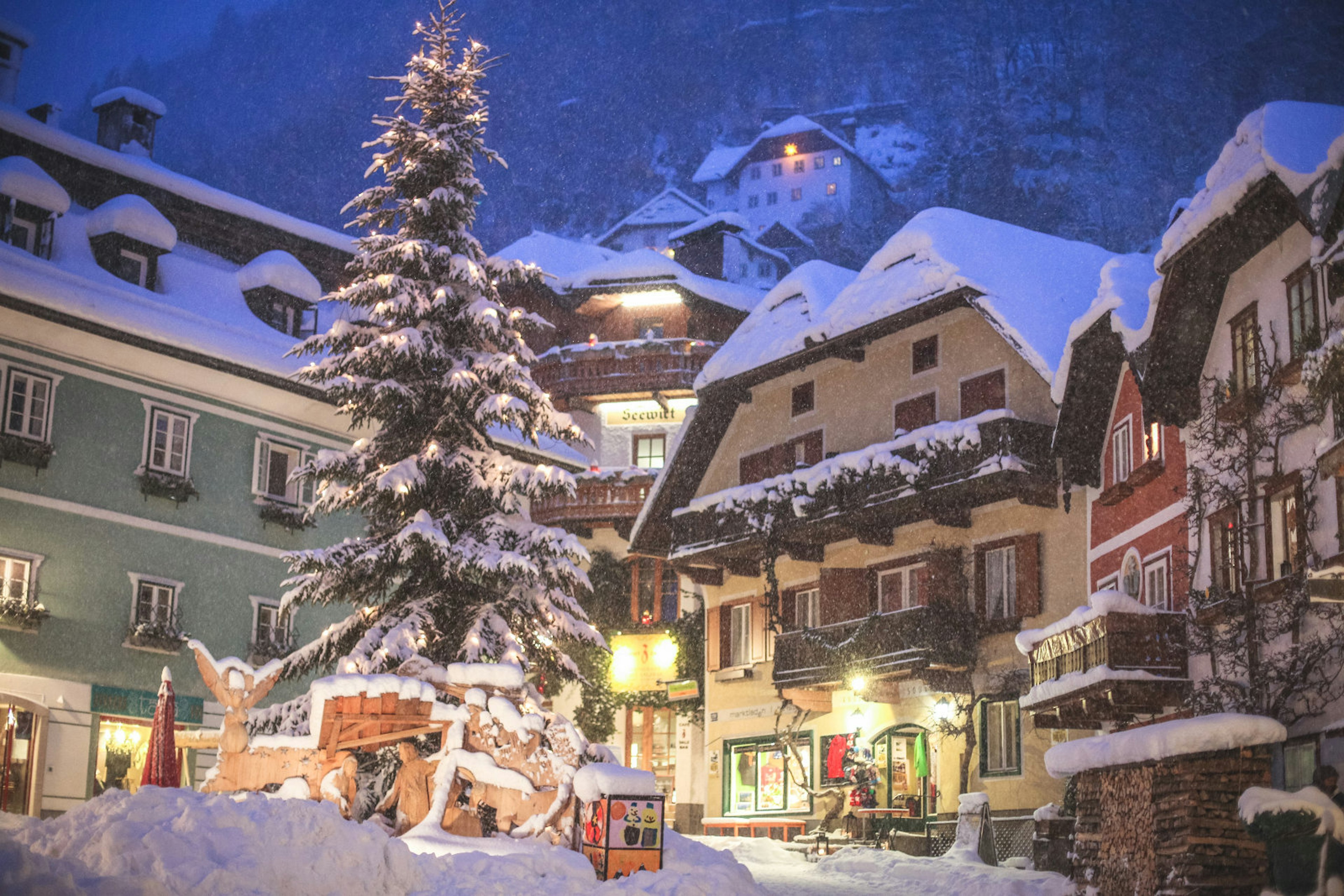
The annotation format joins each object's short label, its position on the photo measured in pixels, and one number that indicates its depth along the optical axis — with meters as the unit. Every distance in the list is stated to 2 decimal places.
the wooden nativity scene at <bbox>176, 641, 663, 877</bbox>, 14.71
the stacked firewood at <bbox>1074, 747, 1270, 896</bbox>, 14.84
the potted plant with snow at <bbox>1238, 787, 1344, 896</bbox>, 13.00
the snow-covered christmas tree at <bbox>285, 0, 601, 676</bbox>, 19.20
